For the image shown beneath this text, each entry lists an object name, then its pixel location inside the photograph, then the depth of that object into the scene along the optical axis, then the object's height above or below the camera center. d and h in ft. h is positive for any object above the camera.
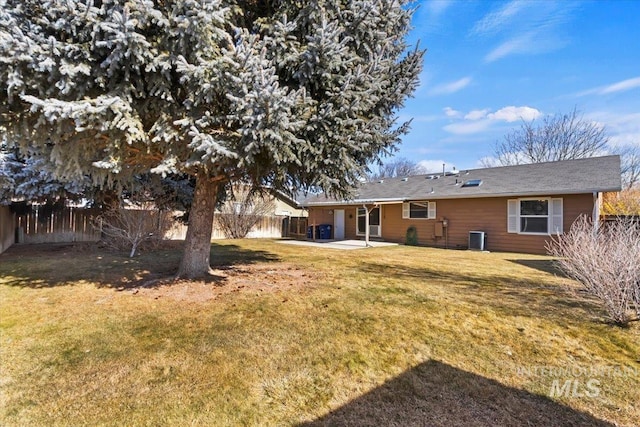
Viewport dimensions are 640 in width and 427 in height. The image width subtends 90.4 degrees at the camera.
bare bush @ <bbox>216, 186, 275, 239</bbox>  57.93 +0.71
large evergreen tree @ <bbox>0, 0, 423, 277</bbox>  13.05 +6.18
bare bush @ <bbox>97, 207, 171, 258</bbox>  31.44 -0.99
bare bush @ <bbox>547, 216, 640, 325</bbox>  12.66 -1.83
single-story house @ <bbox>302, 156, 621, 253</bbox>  37.10 +2.57
